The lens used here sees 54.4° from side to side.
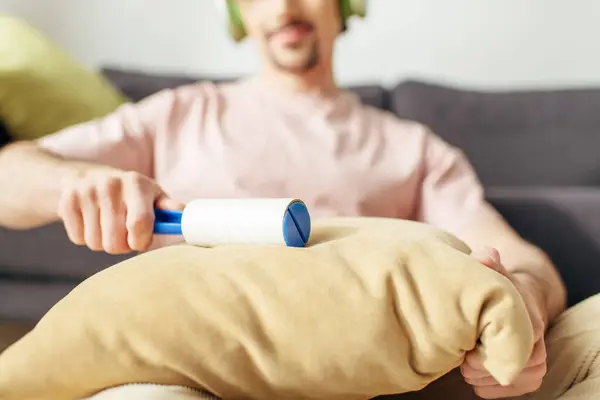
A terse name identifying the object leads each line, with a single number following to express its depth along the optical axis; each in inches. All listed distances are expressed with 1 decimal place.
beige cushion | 15.2
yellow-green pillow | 41.6
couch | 39.4
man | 28.0
